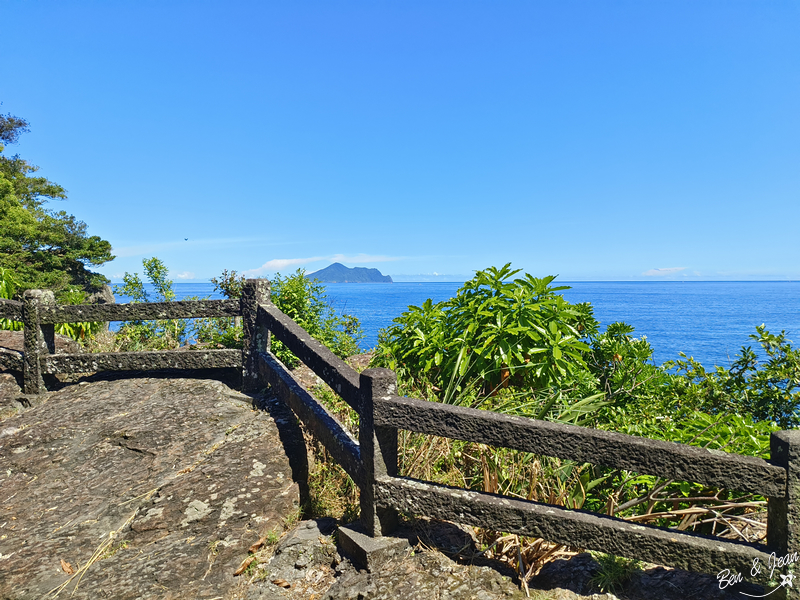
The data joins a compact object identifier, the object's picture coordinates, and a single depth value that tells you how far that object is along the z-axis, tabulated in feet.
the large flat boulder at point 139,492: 9.80
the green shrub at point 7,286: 33.93
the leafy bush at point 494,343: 15.28
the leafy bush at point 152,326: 28.40
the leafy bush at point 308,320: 23.13
